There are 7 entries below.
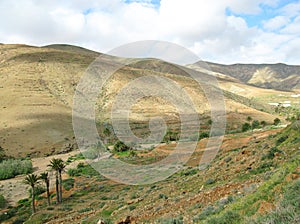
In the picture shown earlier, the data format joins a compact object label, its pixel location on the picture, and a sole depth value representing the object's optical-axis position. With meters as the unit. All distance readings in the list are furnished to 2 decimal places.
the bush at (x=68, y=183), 31.99
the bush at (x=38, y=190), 32.07
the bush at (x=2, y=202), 29.42
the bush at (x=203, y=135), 51.98
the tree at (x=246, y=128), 57.88
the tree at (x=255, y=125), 61.62
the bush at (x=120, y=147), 51.69
